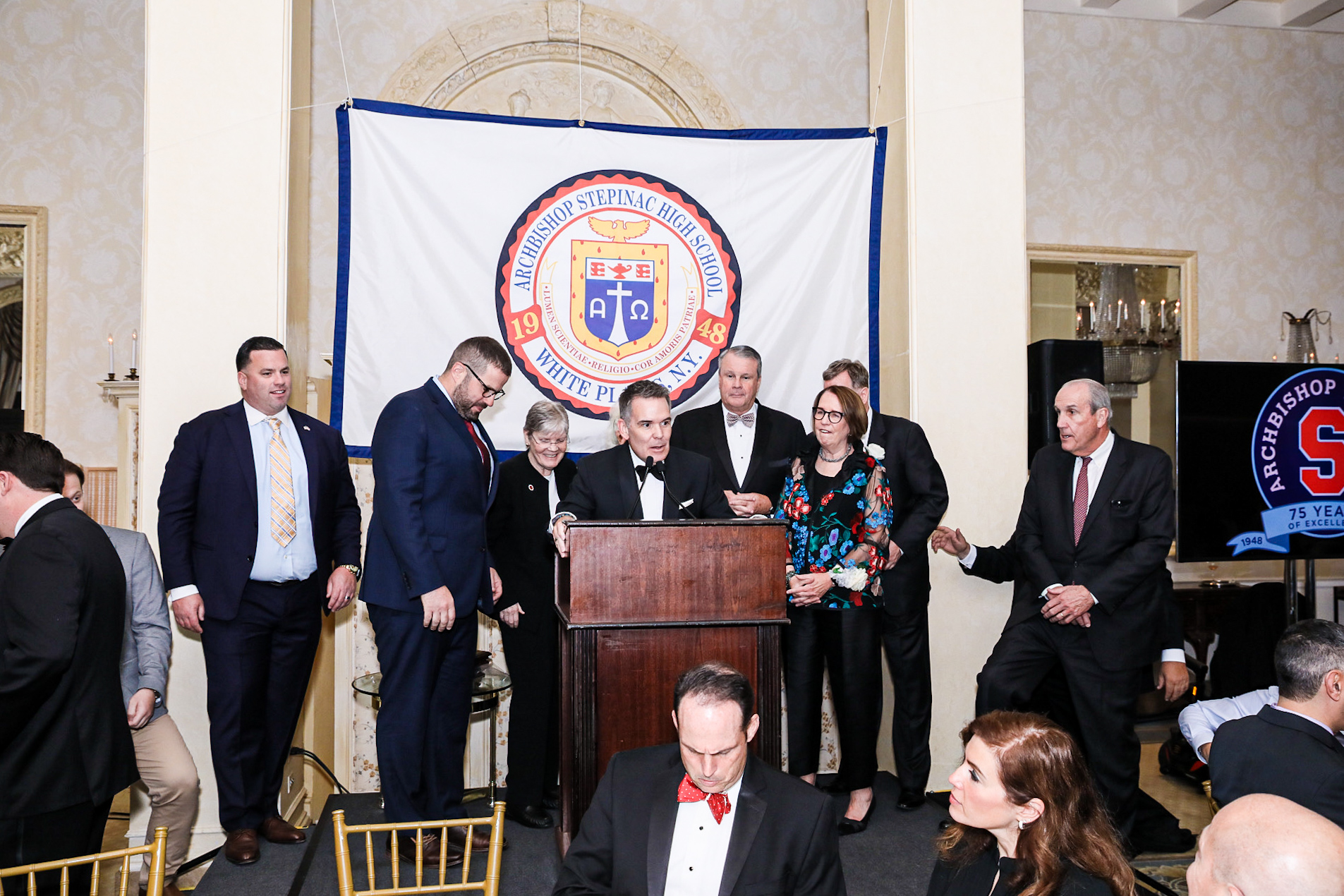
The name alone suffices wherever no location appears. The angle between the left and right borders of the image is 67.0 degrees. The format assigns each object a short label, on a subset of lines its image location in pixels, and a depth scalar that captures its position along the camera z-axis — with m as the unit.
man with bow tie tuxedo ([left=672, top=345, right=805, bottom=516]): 4.13
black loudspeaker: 5.03
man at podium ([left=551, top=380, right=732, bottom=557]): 3.31
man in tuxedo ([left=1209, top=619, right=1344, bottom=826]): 2.35
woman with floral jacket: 3.69
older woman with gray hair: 3.93
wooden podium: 2.92
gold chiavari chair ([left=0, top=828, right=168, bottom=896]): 1.86
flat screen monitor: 4.86
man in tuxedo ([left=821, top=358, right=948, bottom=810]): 4.00
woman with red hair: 1.86
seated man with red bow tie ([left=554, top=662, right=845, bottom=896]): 2.16
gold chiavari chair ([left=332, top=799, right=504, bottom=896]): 1.90
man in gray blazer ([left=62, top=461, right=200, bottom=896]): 3.32
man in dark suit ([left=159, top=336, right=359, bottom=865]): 3.52
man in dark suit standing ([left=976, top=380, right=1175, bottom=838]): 3.72
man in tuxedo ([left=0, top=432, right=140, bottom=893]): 2.45
